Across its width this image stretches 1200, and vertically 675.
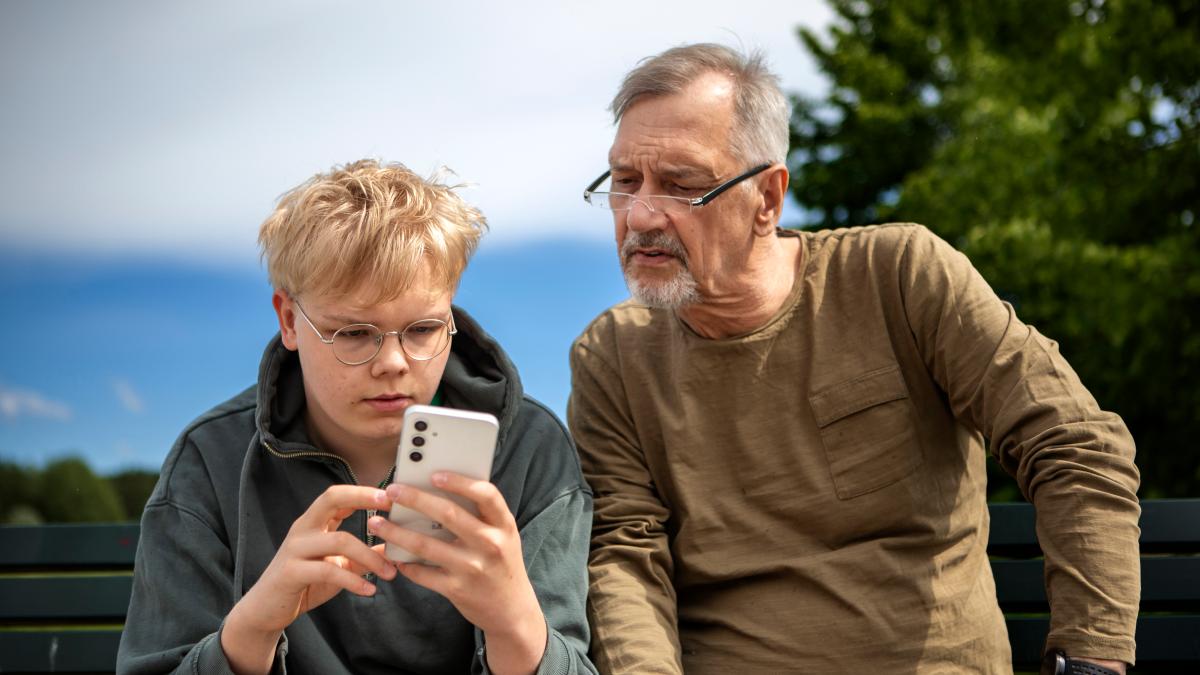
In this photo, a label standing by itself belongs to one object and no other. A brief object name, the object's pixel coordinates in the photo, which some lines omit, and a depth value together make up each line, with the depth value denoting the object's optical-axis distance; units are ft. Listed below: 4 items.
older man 9.73
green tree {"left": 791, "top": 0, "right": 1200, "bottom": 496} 29.43
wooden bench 11.53
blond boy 8.04
